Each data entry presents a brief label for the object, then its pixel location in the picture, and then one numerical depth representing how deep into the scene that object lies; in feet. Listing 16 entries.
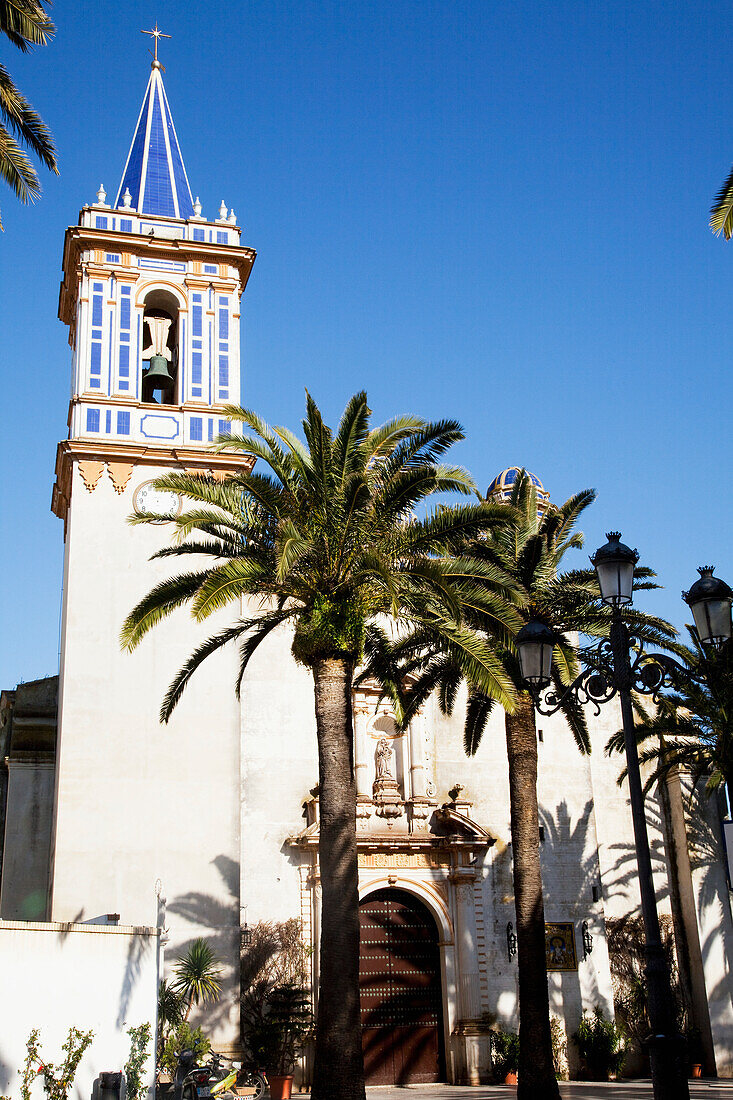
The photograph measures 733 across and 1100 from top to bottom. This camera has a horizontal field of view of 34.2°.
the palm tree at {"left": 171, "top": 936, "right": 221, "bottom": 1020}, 67.87
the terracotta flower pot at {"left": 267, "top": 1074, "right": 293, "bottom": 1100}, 67.67
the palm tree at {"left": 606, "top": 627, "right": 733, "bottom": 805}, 72.23
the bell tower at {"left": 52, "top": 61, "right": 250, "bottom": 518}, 81.51
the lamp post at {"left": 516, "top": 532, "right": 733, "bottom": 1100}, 32.60
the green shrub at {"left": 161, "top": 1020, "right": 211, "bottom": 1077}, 58.65
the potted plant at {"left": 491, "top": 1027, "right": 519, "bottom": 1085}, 76.23
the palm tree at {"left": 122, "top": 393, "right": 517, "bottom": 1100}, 50.83
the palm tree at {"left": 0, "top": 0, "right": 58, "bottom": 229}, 41.16
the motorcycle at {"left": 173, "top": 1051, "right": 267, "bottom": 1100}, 51.72
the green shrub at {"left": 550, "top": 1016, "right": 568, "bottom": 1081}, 79.30
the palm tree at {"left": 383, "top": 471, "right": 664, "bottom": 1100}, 56.24
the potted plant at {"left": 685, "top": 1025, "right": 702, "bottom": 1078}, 84.43
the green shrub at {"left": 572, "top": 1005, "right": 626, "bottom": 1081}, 79.71
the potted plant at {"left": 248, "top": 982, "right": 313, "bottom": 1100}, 70.44
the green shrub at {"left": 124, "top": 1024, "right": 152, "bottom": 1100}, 45.47
